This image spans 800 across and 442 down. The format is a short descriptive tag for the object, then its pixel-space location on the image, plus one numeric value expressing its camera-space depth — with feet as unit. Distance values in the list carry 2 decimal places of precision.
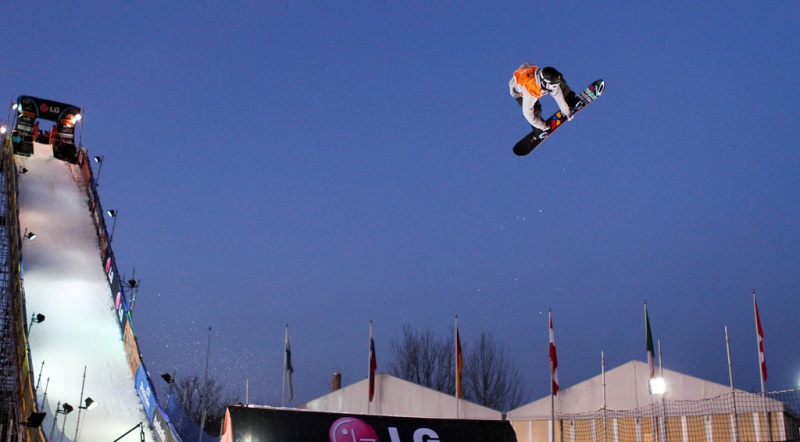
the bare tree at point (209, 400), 141.28
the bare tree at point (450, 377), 123.13
